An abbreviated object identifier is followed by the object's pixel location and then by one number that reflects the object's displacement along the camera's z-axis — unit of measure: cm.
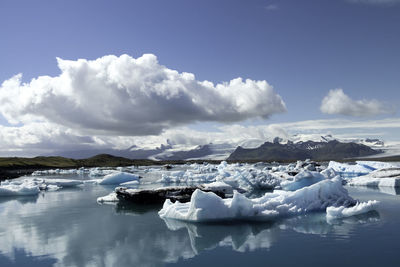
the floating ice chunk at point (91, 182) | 3545
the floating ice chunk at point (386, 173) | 2700
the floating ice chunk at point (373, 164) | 3691
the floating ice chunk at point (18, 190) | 2459
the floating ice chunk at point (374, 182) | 2521
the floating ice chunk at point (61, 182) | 3247
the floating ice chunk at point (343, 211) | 1281
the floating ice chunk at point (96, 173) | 5225
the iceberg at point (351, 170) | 3684
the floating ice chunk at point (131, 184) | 3055
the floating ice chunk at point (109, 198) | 1970
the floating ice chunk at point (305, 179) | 2119
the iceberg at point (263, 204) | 1231
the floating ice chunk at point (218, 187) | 1845
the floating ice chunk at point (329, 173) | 2542
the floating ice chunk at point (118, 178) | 3275
